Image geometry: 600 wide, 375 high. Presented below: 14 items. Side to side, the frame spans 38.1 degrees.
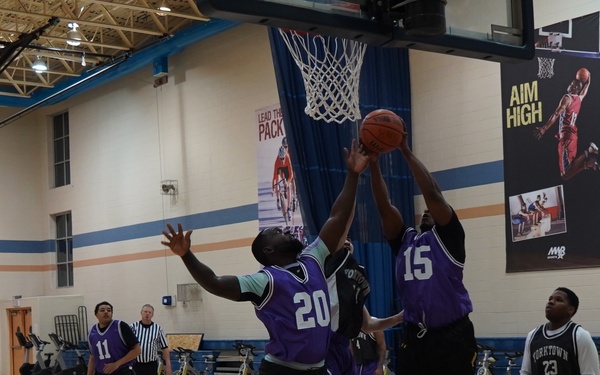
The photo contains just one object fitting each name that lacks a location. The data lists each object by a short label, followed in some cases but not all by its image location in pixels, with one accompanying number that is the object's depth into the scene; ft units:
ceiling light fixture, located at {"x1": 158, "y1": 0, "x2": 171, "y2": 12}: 50.57
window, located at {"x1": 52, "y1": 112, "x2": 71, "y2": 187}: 69.56
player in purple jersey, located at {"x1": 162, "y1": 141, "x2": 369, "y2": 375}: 14.58
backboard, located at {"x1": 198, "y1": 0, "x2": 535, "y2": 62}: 16.30
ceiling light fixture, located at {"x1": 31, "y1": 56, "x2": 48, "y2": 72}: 58.75
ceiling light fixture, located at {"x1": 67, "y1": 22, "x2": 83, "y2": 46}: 53.42
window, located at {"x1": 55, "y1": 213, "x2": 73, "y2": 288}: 68.74
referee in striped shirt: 37.50
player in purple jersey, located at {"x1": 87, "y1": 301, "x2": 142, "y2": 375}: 31.60
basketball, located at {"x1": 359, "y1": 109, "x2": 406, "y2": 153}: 16.58
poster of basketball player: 34.83
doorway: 66.39
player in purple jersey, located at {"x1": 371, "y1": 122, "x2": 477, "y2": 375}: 16.17
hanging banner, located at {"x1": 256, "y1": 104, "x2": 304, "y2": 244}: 48.24
